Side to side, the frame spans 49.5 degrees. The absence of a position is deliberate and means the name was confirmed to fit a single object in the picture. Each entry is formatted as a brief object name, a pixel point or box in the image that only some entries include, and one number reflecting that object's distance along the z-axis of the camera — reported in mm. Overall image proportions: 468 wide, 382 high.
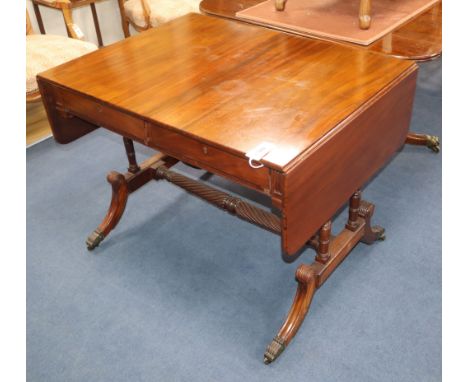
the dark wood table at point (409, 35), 1791
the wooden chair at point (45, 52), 2434
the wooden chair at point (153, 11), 3018
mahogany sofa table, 1326
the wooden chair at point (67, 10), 2830
